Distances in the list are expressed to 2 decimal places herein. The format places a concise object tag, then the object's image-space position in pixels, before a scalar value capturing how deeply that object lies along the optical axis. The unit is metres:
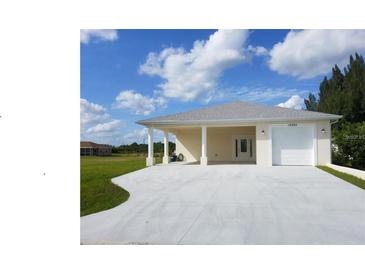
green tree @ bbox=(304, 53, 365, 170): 14.59
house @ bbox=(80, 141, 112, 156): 44.33
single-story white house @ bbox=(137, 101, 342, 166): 14.38
